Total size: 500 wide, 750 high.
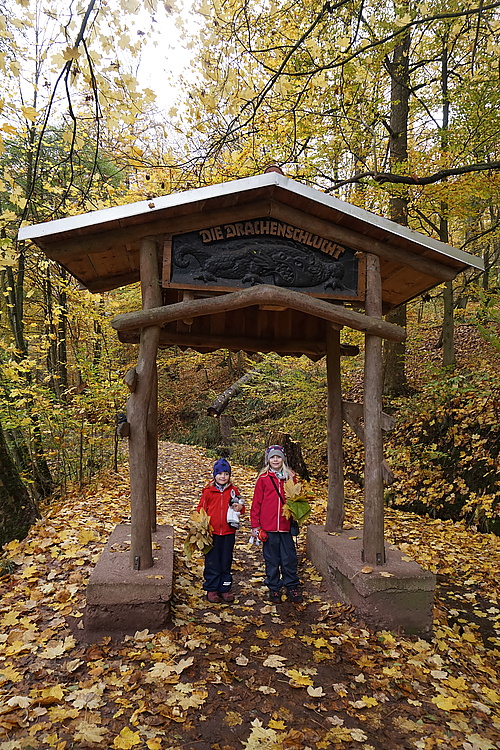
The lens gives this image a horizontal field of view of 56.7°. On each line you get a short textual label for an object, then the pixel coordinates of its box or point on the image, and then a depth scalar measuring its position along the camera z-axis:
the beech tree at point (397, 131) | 6.45
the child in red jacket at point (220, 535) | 4.51
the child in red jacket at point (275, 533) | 4.68
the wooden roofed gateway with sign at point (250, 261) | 4.08
